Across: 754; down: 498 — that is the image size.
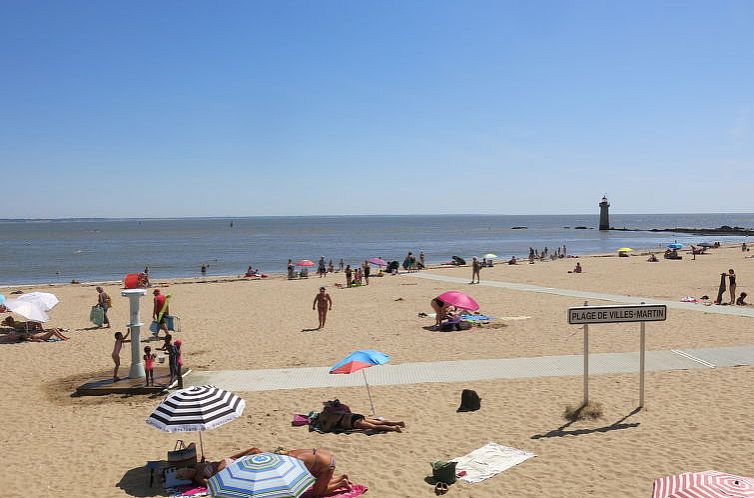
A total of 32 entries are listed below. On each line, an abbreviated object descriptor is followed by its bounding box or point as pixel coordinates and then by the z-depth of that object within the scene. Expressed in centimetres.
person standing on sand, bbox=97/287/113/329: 1867
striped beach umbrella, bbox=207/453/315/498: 549
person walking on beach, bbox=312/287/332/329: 1736
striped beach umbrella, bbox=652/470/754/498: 454
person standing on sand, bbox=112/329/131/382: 1154
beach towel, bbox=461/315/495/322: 1739
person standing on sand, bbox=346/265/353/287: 2948
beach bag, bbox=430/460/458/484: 684
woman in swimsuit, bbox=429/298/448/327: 1688
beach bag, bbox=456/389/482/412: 945
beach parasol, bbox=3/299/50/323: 1572
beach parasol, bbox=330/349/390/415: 886
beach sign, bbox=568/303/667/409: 889
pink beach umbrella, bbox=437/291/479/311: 1614
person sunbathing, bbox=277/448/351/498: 658
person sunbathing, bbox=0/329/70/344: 1628
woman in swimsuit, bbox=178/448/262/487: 706
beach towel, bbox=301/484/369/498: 663
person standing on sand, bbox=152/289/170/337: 1605
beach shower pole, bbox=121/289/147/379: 1172
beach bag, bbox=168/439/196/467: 729
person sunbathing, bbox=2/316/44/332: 1673
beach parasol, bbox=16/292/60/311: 1652
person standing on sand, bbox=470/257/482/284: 2834
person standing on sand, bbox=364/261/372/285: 2998
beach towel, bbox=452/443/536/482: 707
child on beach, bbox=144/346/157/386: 1096
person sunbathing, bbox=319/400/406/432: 870
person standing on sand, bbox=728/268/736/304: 1989
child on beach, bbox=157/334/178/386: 1094
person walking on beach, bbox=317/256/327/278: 3812
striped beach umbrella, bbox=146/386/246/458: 679
